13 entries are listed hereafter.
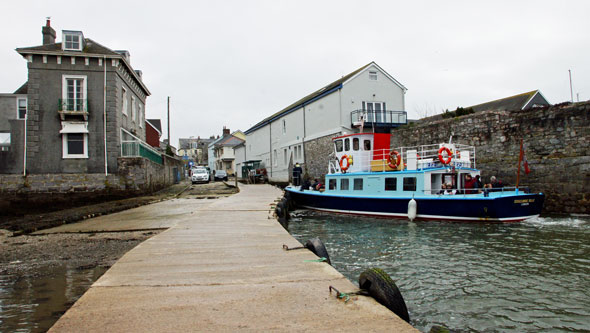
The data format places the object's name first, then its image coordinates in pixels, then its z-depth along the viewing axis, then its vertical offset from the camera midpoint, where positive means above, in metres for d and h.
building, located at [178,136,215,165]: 89.88 +7.83
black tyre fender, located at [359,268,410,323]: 3.17 -1.06
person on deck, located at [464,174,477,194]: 13.86 -0.32
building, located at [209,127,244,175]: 59.70 +4.59
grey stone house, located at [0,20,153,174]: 18.72 +3.59
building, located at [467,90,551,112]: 29.60 +6.26
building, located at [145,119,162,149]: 36.98 +4.83
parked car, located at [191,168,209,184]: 34.47 +0.31
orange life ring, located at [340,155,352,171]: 16.31 +0.65
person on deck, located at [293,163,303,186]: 22.83 +0.17
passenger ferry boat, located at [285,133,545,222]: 12.06 -0.59
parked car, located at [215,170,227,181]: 41.78 +0.35
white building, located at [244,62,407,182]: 24.25 +4.69
